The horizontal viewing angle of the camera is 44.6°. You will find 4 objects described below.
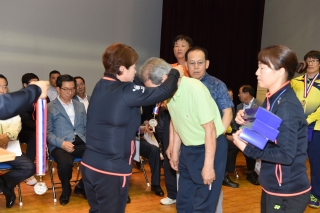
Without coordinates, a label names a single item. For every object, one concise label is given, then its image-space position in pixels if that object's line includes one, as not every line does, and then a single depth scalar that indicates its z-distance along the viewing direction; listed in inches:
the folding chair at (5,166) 148.3
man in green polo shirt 96.3
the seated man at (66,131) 157.1
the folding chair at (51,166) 158.9
